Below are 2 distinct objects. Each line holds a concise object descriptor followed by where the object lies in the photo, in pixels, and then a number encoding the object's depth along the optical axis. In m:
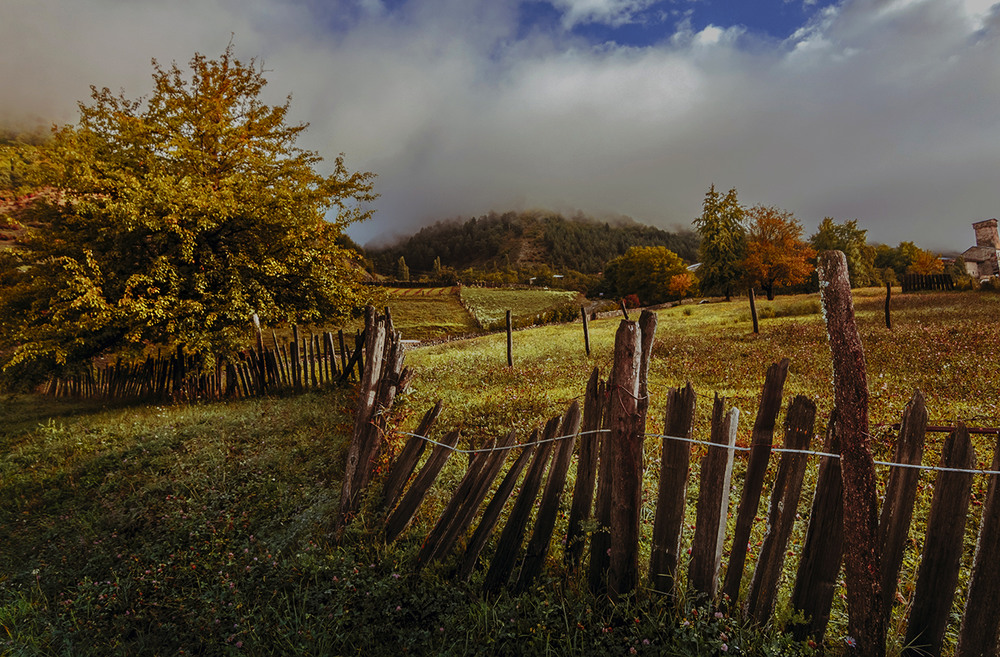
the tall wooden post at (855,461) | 2.33
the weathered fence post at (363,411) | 4.71
